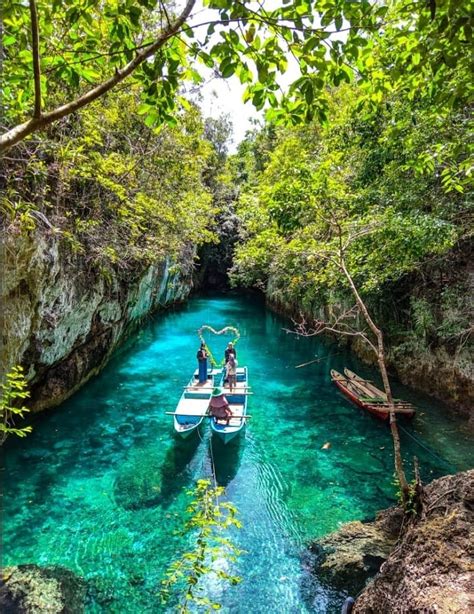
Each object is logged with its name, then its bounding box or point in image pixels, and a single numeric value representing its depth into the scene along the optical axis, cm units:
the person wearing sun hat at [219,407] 991
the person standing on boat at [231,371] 1223
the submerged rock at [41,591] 519
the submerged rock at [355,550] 592
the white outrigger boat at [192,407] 990
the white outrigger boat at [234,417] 967
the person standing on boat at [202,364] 1284
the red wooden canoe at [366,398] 1113
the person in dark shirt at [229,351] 1305
